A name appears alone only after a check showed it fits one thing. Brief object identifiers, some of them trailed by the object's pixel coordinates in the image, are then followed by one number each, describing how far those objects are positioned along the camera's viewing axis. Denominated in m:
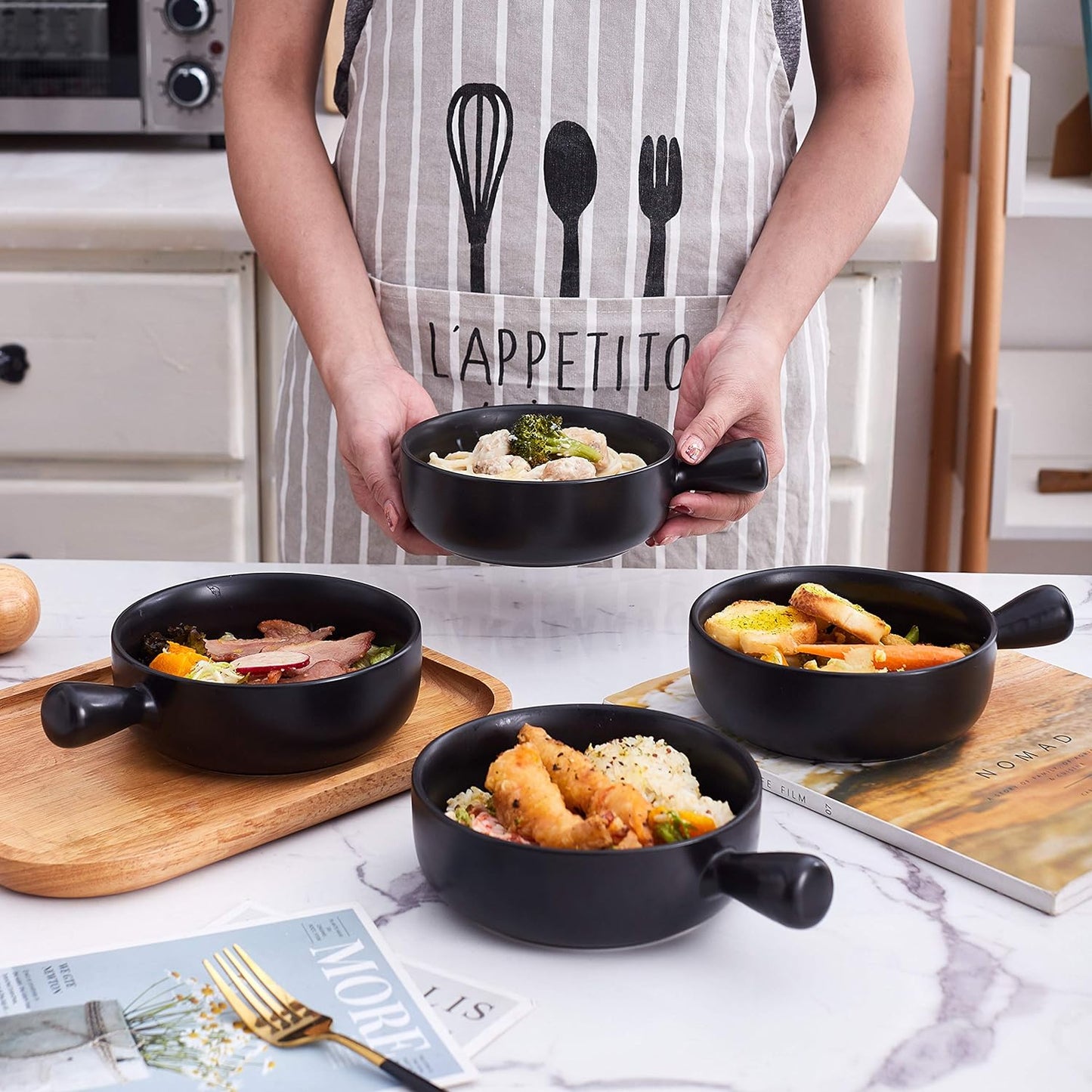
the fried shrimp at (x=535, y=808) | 1.17
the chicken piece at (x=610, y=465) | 1.45
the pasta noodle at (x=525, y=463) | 1.41
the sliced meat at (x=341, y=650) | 1.33
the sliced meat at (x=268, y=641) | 1.33
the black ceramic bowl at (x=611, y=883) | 1.13
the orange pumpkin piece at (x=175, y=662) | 1.30
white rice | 1.21
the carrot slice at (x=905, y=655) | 1.31
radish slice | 1.30
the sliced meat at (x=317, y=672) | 1.30
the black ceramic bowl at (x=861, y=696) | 1.28
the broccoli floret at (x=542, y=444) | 1.44
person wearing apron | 1.68
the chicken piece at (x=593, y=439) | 1.46
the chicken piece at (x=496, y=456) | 1.42
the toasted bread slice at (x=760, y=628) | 1.32
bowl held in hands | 1.38
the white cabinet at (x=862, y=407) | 2.20
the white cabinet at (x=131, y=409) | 2.21
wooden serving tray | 1.21
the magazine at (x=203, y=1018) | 1.10
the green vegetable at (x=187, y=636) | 1.35
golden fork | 1.10
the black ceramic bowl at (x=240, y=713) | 1.24
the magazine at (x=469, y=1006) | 1.13
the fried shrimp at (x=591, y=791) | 1.17
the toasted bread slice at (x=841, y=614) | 1.34
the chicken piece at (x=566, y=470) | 1.41
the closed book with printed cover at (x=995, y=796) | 1.22
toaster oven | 2.41
